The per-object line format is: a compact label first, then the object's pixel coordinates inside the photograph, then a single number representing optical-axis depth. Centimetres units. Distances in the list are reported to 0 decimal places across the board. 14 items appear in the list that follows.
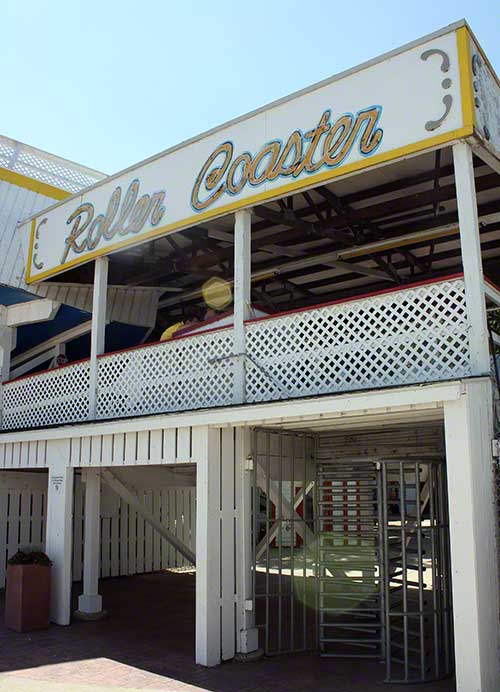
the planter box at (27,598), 962
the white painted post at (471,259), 648
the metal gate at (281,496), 851
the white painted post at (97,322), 1030
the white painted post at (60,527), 1010
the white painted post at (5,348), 1254
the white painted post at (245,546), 819
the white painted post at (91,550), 1062
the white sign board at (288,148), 705
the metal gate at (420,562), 730
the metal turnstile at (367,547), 741
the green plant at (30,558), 991
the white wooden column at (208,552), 787
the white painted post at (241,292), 841
